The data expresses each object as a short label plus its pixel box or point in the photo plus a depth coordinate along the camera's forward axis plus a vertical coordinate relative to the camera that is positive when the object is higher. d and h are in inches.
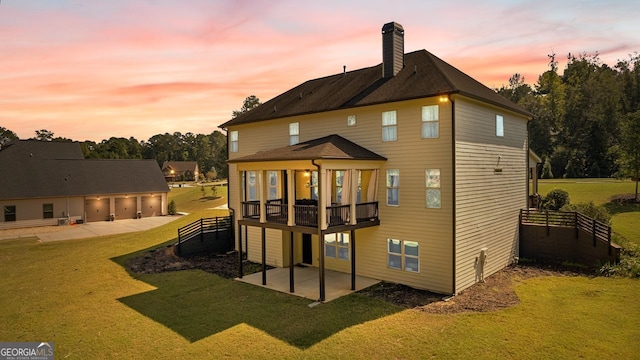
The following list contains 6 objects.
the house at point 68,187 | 1326.3 -42.0
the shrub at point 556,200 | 1070.4 -84.6
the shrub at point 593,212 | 812.0 -92.5
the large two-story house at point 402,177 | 578.2 -6.6
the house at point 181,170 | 3882.9 +57.2
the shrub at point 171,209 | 1679.4 -152.9
